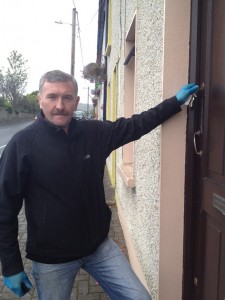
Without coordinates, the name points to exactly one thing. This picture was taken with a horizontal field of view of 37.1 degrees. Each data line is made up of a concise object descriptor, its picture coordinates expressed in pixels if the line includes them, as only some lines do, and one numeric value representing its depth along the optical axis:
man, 2.08
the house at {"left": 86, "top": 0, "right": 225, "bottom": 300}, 1.88
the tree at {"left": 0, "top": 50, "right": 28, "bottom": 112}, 50.25
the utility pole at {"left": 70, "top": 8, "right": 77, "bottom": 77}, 18.80
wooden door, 1.82
